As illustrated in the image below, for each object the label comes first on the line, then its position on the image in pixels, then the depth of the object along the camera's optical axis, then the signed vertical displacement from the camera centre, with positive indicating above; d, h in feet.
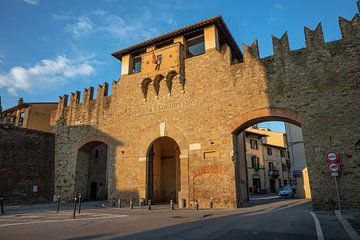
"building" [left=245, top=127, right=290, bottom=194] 108.37 +7.32
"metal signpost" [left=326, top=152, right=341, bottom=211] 31.89 +1.60
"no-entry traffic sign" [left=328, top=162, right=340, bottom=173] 31.76 +1.21
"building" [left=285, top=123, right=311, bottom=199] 64.21 +5.33
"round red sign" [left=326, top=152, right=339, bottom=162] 31.96 +2.53
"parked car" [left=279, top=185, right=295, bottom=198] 72.02 -4.40
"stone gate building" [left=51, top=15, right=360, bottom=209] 35.01 +11.71
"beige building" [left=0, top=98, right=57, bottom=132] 77.43 +21.02
